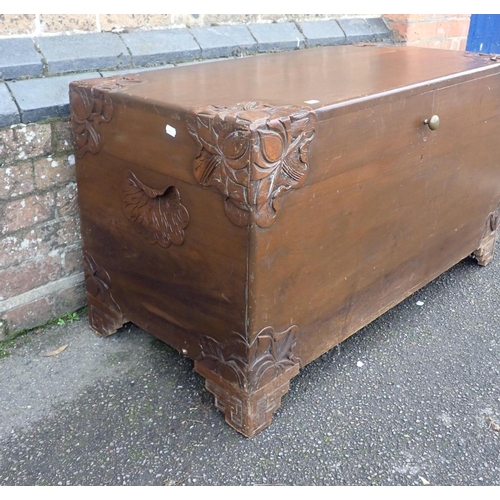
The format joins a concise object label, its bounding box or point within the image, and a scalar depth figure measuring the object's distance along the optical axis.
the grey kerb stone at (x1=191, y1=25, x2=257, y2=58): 2.34
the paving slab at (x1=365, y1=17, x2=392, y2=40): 3.10
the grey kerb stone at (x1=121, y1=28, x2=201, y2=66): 2.15
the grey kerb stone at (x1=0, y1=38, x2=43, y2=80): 1.81
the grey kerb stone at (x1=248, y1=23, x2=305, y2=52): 2.55
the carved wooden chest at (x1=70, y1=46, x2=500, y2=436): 1.38
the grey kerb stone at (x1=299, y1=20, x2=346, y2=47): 2.75
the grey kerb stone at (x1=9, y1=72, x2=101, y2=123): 1.80
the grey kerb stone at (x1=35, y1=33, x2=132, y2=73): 1.93
